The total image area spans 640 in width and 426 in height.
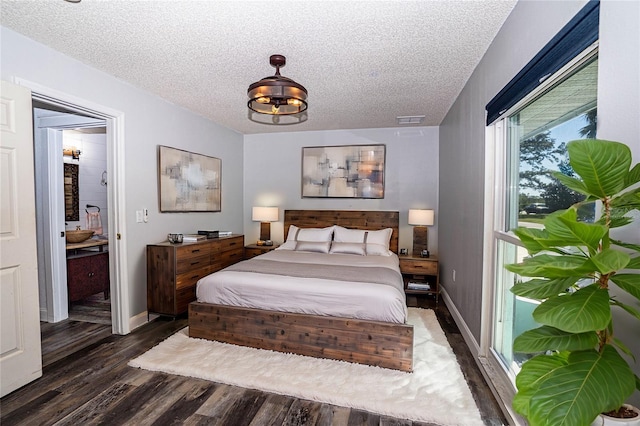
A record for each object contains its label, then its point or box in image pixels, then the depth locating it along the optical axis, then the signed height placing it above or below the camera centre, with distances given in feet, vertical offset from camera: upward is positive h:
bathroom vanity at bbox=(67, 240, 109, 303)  11.65 -2.89
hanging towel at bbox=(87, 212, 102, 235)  14.70 -1.01
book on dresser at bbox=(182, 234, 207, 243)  11.48 -1.43
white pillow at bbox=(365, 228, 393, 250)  13.10 -1.58
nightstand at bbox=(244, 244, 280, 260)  14.84 -2.43
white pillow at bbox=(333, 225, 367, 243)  13.42 -1.53
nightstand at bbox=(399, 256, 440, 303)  13.00 -3.12
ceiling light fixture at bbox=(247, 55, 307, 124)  7.26 +2.87
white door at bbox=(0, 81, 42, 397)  6.56 -1.09
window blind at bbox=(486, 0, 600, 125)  3.75 +2.31
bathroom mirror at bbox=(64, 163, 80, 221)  13.71 +0.49
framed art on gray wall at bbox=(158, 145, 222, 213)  11.39 +0.95
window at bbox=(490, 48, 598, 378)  4.50 +0.76
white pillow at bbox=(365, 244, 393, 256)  12.51 -2.06
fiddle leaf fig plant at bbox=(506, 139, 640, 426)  2.30 -0.84
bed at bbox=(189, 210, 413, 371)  7.50 -3.14
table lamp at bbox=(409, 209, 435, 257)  13.62 -1.24
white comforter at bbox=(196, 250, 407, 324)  7.61 -2.60
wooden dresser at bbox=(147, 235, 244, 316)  10.28 -2.67
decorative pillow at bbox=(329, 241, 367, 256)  12.56 -2.01
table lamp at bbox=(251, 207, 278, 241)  15.64 -0.62
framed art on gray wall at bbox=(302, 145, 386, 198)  15.23 +1.69
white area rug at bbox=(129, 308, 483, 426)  6.06 -4.25
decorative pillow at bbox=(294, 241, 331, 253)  13.06 -1.99
